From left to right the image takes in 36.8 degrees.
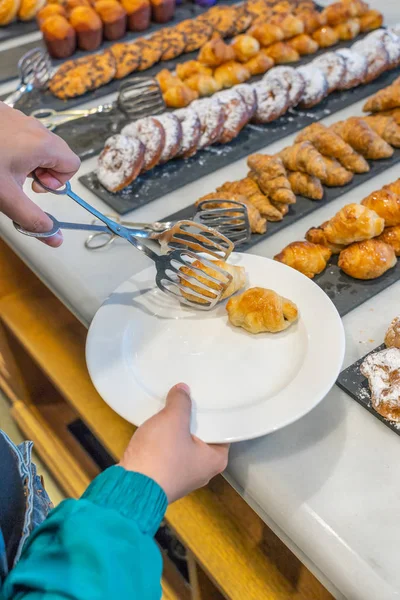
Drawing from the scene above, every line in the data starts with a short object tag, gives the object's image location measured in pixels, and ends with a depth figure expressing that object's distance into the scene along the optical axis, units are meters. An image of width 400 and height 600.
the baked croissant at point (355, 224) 1.26
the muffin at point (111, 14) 2.38
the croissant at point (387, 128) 1.66
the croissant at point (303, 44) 2.18
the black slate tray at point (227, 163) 1.59
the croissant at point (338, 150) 1.56
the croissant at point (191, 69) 2.07
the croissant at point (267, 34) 2.17
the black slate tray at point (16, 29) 2.67
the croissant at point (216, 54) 2.08
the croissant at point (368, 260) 1.25
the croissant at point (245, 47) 2.12
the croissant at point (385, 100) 1.70
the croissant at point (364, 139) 1.59
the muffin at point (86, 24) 2.34
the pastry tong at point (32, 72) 2.07
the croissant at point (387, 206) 1.31
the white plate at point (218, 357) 0.91
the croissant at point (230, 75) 2.05
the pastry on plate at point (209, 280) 1.12
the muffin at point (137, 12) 2.45
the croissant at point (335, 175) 1.53
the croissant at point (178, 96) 1.94
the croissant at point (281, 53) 2.14
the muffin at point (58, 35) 2.30
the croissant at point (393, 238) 1.30
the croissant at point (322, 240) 1.32
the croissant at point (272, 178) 1.46
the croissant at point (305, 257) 1.27
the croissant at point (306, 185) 1.51
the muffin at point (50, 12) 2.37
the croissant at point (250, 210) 1.41
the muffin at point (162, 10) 2.51
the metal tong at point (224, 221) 1.35
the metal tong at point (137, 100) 1.90
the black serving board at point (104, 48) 2.15
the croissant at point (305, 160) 1.51
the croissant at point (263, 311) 1.04
